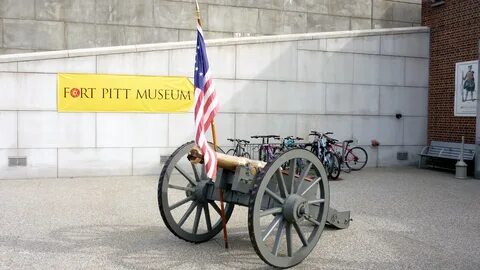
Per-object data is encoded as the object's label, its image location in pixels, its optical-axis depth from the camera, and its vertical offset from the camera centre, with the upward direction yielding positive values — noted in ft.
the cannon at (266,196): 16.55 -3.17
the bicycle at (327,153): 40.55 -3.47
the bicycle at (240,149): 41.93 -3.31
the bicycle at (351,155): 45.29 -4.07
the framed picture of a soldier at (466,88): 44.65 +2.07
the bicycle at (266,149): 41.34 -3.24
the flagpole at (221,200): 18.89 -3.39
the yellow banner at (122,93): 39.24 +1.10
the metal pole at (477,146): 41.19 -2.80
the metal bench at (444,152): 44.21 -3.66
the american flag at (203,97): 17.88 +0.40
